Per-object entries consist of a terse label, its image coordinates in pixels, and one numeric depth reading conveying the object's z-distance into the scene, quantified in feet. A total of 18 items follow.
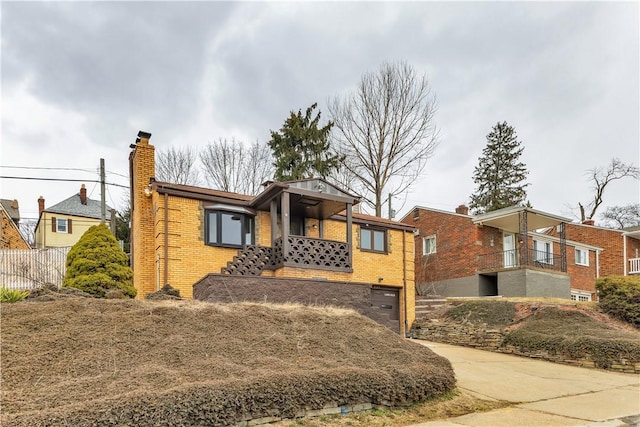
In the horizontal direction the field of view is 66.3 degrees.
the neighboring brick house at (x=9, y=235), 104.71
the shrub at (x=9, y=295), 31.76
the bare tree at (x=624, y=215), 166.30
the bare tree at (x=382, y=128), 95.81
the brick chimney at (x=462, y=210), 97.68
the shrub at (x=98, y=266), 42.47
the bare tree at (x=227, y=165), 116.26
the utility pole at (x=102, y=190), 74.93
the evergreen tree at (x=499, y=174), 145.28
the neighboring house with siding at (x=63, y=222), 138.21
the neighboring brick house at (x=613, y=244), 105.81
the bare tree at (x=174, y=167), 118.01
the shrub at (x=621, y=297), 55.88
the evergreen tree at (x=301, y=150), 109.09
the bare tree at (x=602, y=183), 144.42
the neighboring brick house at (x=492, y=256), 78.95
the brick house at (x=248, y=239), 51.78
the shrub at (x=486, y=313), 57.57
